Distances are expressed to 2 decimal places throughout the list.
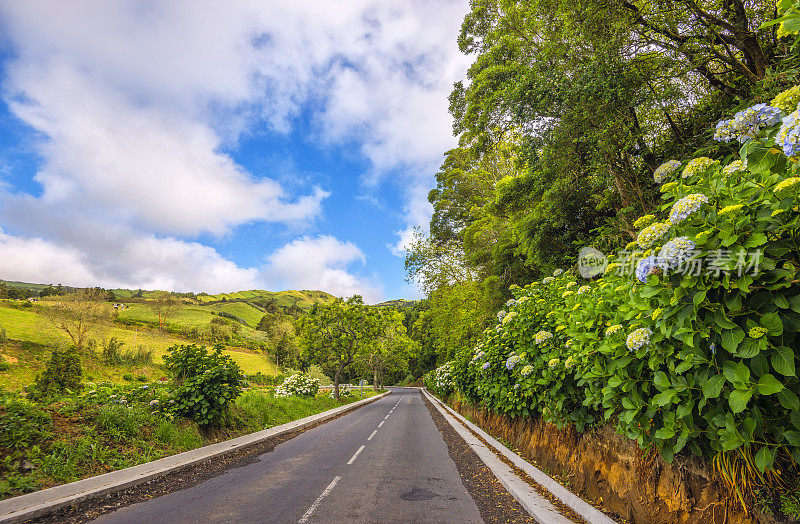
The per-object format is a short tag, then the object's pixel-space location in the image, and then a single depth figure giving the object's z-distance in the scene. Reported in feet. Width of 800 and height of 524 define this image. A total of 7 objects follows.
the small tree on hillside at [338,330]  84.74
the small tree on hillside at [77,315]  108.99
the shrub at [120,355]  103.76
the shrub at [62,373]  50.23
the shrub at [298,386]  63.64
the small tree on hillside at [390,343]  91.45
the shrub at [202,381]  28.12
